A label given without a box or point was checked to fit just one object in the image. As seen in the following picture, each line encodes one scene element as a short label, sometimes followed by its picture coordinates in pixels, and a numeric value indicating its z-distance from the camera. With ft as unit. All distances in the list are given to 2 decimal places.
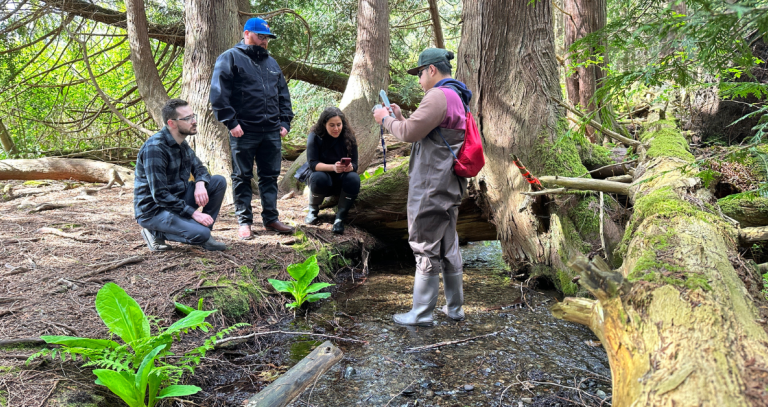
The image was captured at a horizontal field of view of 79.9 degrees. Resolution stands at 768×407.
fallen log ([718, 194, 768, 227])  14.23
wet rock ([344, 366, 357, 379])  9.67
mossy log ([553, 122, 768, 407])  4.89
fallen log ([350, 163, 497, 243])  18.48
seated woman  17.39
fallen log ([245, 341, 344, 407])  7.68
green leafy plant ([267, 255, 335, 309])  13.18
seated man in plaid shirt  13.55
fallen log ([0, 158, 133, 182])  25.93
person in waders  11.37
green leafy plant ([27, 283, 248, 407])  7.67
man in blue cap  15.25
